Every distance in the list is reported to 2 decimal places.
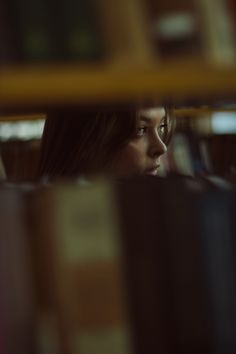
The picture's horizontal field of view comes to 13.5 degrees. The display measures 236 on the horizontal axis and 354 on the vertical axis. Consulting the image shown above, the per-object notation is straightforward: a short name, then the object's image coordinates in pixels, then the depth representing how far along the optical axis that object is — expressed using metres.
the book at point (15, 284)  0.80
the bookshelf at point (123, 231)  0.76
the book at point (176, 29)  0.78
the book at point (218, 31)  0.78
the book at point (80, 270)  0.80
